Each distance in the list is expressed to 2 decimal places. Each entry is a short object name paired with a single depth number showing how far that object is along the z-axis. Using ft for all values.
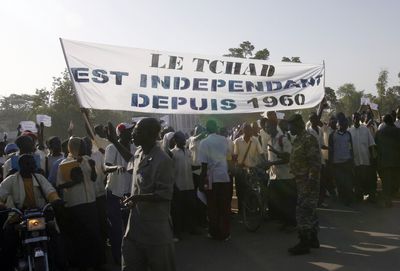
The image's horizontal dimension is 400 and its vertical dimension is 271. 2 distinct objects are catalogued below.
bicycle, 25.32
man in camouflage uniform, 20.21
